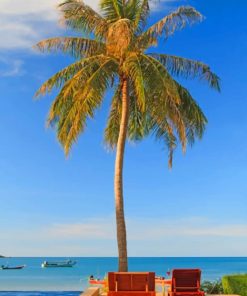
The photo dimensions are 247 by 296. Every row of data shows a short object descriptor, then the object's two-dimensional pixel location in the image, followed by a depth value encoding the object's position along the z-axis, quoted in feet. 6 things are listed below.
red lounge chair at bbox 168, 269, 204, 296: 41.98
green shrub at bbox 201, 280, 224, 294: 53.93
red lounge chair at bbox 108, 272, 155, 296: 39.88
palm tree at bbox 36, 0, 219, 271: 57.11
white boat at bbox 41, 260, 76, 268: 416.01
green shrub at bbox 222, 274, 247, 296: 47.70
